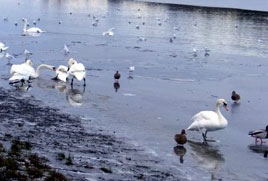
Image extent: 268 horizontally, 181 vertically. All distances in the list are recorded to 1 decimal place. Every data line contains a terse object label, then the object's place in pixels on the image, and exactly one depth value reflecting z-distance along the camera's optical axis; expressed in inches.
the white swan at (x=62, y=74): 831.6
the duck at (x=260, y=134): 563.4
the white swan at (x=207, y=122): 572.4
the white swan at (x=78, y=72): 806.0
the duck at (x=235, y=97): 760.3
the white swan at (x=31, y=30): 1482.5
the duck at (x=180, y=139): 526.0
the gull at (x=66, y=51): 1117.1
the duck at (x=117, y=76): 844.0
